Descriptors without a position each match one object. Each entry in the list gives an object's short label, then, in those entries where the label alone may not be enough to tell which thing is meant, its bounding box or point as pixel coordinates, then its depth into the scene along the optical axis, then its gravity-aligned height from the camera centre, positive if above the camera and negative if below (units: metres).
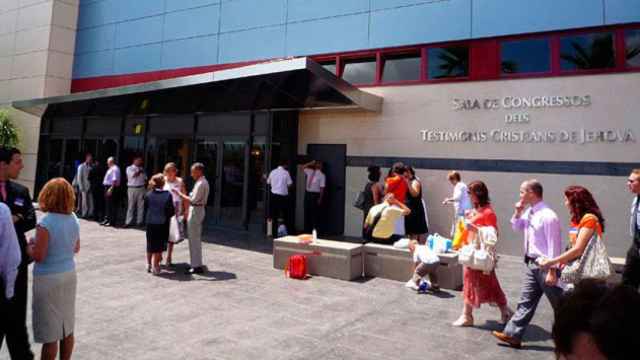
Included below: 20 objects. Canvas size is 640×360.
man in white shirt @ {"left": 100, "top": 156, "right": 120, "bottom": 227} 12.12 +0.19
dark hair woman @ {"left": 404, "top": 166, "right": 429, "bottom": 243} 8.62 -0.10
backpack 7.13 -1.02
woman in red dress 4.99 -0.79
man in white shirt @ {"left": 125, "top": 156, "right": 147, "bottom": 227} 12.18 +0.32
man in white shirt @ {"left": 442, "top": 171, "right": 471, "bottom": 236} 9.38 +0.40
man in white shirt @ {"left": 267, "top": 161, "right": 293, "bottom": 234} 11.26 +0.45
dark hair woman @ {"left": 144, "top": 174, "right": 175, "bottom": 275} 7.07 -0.28
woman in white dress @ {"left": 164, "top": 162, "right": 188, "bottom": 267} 7.54 +0.21
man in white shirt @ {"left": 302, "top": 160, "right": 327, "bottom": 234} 11.72 +0.38
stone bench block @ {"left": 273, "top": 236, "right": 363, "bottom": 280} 7.08 -0.83
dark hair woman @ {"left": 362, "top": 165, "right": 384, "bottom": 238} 8.77 +0.42
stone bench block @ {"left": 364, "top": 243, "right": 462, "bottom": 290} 6.68 -0.88
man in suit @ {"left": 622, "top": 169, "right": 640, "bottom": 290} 4.89 -0.29
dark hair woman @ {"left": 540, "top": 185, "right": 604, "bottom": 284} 3.95 -0.02
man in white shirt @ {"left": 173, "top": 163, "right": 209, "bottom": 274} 7.36 -0.24
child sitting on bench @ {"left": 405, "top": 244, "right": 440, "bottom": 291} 6.43 -0.85
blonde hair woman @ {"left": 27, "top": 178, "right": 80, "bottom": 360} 3.31 -0.60
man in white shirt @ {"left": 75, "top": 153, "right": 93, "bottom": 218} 13.27 +0.32
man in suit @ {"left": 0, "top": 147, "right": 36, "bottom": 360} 3.33 -0.32
